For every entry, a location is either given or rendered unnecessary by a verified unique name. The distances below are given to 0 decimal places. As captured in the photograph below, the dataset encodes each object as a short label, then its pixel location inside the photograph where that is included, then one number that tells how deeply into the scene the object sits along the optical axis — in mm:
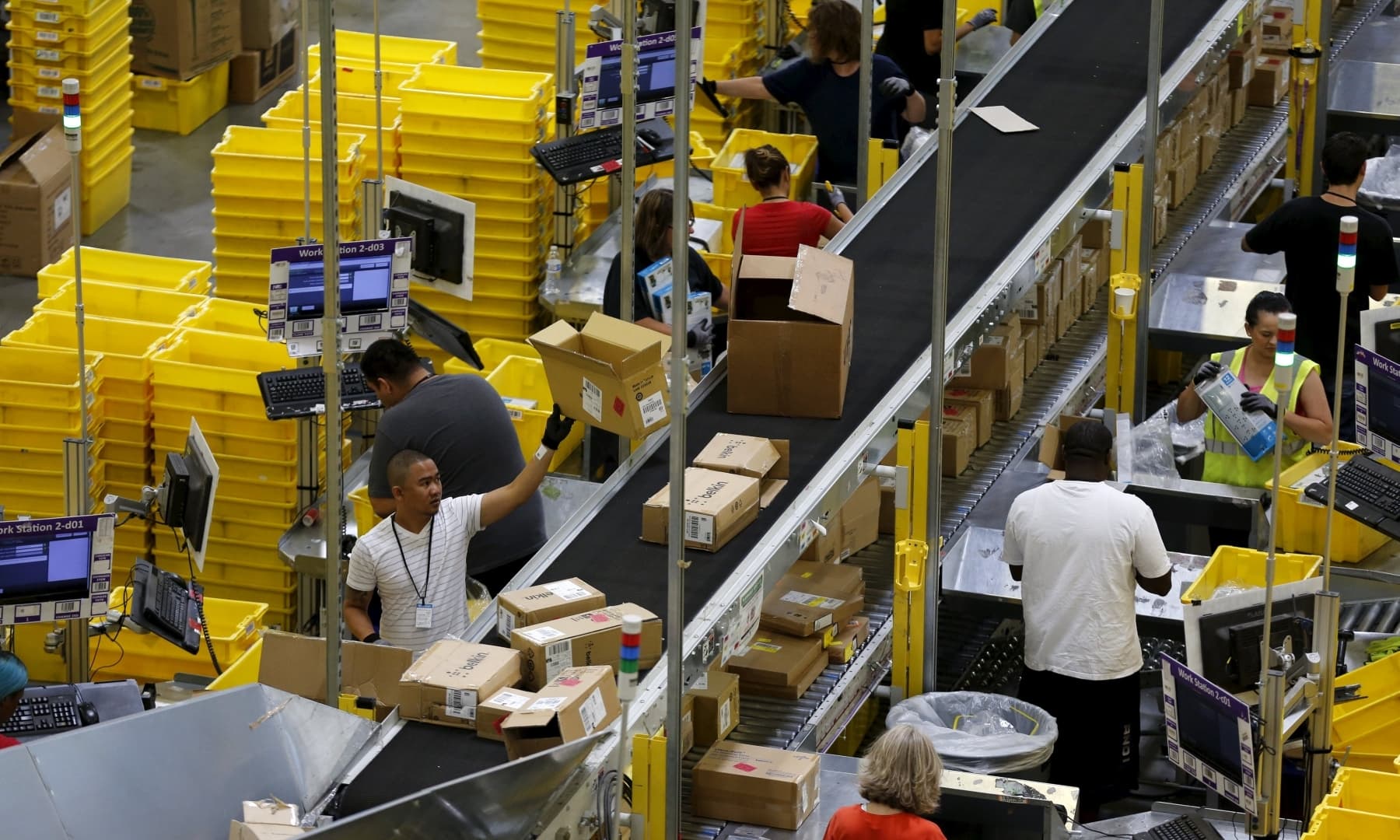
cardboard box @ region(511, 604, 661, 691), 10930
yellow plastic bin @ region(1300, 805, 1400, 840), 11164
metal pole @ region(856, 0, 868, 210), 17484
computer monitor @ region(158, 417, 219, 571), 14828
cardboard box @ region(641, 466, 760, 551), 11969
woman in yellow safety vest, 14523
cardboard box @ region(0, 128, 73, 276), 23625
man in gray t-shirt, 13875
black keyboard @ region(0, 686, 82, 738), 12945
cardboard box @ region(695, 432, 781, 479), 12445
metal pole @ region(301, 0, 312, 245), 14453
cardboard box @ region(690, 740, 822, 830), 11328
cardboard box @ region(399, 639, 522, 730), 10719
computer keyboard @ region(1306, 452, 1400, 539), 13930
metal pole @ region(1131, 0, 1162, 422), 16187
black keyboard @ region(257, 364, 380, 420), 16500
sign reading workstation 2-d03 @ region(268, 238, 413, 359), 14758
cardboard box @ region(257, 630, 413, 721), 11687
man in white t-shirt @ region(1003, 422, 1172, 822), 12586
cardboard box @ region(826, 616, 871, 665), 13211
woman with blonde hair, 10078
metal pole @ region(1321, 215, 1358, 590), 10859
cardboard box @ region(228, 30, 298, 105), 28484
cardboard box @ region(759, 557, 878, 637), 13109
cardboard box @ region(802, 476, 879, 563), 14094
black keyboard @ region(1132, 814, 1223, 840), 11789
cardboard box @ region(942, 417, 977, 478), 15617
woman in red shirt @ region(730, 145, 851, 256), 16109
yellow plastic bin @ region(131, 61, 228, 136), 27828
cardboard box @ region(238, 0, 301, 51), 27891
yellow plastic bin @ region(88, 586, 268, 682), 16062
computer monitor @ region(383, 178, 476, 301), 18406
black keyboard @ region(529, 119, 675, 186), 19031
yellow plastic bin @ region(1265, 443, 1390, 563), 14680
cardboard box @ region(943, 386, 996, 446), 15945
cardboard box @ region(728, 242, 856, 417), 13016
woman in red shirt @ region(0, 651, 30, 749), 12258
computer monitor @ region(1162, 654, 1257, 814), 11187
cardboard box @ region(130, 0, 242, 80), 26656
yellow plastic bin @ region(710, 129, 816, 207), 20047
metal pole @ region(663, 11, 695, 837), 9312
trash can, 12086
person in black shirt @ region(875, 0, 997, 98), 20672
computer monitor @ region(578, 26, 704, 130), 18250
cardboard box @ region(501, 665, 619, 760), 10305
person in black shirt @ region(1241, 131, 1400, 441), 16500
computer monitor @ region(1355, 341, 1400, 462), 13695
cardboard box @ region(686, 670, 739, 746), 11781
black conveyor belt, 12195
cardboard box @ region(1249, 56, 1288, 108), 22687
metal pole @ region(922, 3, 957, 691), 11937
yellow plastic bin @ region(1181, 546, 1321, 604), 13758
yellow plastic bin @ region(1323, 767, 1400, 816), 11641
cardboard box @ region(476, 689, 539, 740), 10555
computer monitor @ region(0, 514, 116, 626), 13477
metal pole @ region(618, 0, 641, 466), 13187
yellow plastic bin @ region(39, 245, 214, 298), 19766
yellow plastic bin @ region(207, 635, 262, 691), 14078
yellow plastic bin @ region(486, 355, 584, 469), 17578
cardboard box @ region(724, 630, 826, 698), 12766
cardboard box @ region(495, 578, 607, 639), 11281
